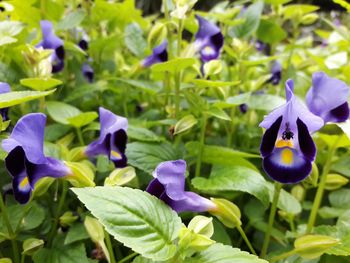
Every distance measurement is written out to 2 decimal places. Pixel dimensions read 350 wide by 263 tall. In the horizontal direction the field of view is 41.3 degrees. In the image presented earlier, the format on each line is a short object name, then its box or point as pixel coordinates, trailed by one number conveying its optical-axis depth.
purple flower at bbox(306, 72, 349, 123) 0.17
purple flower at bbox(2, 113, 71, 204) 0.14
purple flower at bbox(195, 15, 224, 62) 0.24
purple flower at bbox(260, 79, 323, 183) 0.14
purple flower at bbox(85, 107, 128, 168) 0.18
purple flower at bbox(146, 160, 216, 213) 0.14
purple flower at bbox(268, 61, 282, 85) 0.30
